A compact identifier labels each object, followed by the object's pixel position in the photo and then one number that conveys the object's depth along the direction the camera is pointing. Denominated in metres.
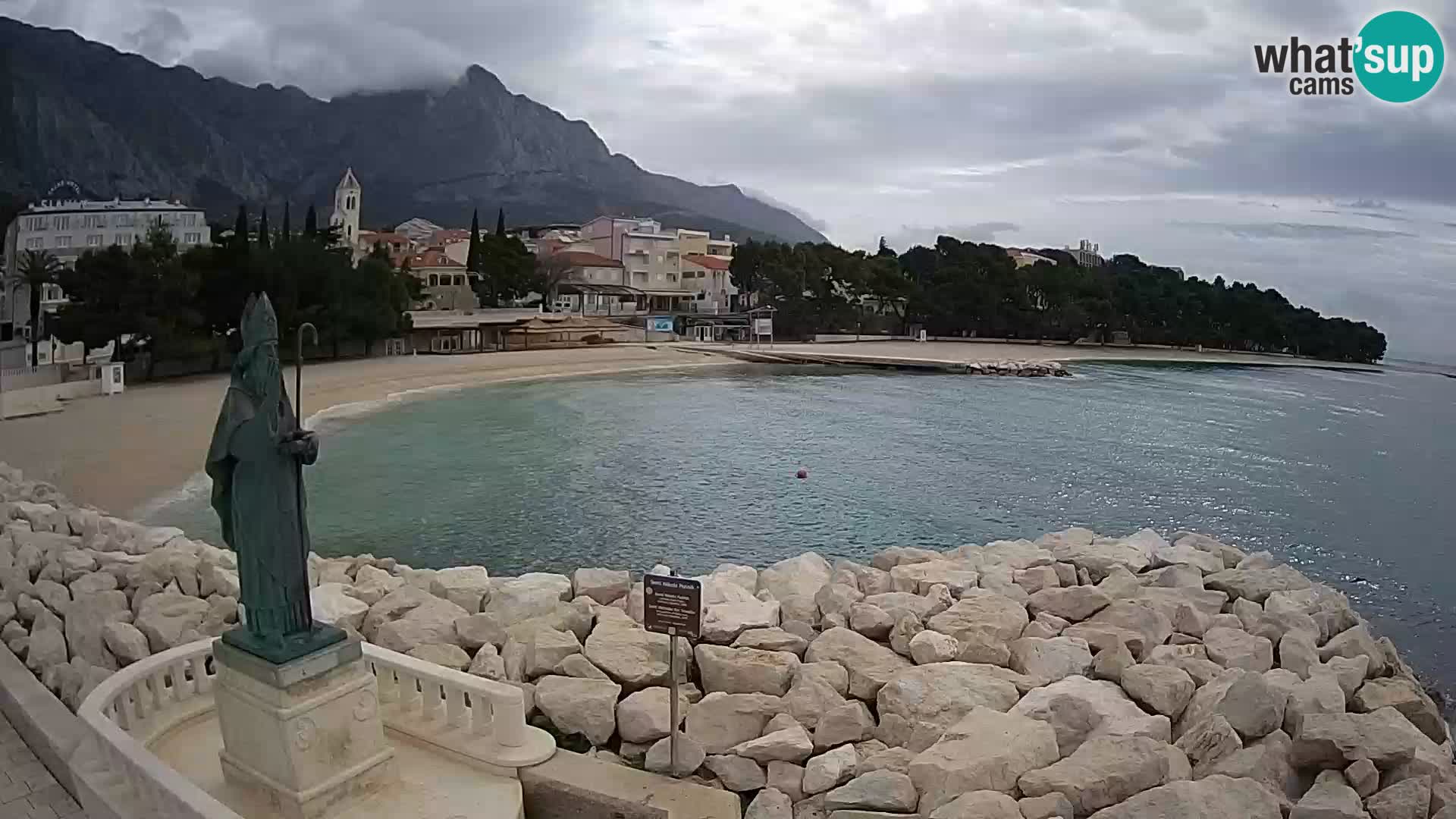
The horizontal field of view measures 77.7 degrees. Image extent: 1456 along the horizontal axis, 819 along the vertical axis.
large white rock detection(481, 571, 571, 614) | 5.51
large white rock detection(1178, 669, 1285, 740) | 3.86
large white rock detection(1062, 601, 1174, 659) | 5.04
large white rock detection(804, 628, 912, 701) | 4.48
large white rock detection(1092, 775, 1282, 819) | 3.15
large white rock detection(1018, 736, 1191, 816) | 3.36
